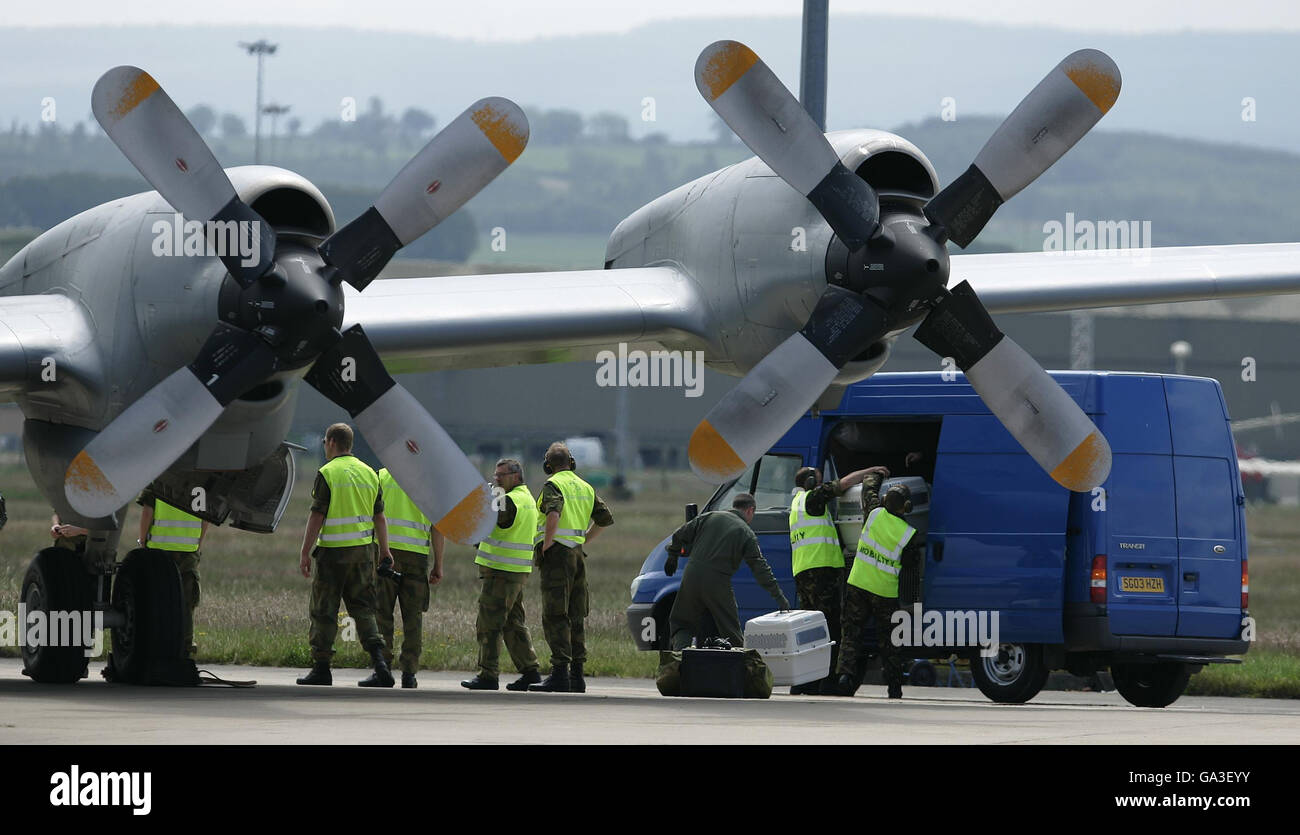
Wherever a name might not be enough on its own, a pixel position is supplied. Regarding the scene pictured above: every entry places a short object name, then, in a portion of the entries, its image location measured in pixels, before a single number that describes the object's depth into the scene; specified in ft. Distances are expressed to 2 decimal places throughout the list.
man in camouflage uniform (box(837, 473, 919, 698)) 51.06
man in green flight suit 48.98
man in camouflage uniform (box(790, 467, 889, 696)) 53.57
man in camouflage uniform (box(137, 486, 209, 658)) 50.93
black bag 46.19
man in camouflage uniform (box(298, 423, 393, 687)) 48.70
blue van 49.98
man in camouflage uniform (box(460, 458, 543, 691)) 51.21
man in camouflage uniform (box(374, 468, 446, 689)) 51.26
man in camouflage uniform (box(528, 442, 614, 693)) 51.62
